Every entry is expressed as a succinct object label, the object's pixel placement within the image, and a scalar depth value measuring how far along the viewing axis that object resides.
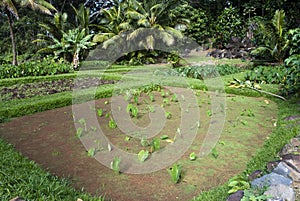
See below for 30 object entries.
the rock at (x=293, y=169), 2.14
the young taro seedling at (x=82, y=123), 3.68
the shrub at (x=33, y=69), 8.72
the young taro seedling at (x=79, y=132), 3.44
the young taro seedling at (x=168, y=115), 4.18
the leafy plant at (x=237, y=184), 2.02
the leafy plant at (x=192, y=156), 2.85
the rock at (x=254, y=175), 2.27
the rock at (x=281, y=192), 1.80
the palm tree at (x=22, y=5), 10.16
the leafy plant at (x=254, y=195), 1.79
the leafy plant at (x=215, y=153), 2.91
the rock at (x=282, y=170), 2.16
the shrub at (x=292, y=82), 5.02
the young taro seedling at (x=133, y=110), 4.19
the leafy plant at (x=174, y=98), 5.30
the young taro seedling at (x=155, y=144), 3.01
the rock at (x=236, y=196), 1.92
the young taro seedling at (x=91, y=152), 2.94
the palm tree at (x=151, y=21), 13.36
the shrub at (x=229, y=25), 15.20
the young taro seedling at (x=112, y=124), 3.83
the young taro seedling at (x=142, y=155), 2.76
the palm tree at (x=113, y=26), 13.52
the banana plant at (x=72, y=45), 11.76
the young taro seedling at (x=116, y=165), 2.53
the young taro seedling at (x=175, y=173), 2.35
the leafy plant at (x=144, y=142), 3.17
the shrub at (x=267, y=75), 6.97
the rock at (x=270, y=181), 1.95
